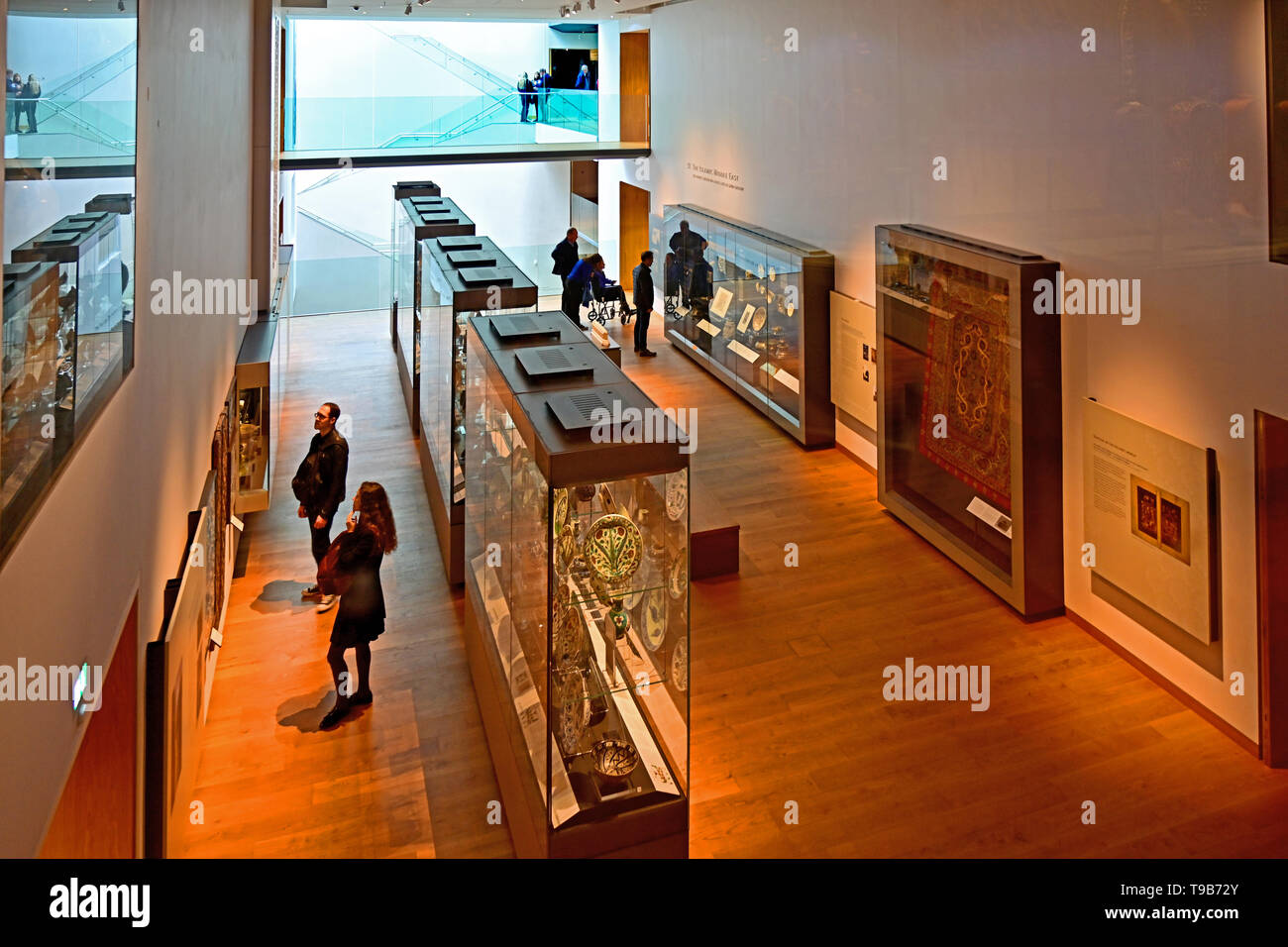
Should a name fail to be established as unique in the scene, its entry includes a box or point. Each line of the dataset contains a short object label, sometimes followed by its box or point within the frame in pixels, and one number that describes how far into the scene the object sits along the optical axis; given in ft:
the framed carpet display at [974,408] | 24.45
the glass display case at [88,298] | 8.81
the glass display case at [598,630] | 13.93
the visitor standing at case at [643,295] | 50.57
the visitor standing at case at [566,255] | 53.57
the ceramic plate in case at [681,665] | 14.58
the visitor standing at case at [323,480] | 25.59
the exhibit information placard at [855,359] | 33.99
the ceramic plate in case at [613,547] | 14.24
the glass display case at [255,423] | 27.94
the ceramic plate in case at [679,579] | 14.62
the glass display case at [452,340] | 25.85
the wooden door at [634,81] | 60.59
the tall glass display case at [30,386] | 7.48
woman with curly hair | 20.16
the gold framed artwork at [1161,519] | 20.66
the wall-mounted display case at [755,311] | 37.06
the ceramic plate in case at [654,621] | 14.62
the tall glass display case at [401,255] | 43.21
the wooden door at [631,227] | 63.05
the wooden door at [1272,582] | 18.56
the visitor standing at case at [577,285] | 49.80
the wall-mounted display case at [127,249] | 11.40
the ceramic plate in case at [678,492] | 14.12
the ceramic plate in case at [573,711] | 14.71
